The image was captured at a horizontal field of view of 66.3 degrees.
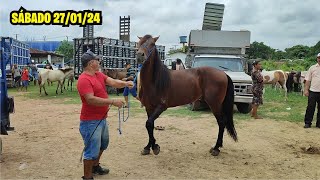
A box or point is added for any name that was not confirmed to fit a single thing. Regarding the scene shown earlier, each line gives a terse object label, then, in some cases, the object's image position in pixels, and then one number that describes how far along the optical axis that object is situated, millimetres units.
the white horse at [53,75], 12247
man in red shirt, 2870
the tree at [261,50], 50270
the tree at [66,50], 43055
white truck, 7743
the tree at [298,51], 41612
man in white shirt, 6361
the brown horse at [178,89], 4305
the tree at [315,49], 34437
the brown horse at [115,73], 12379
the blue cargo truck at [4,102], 3934
